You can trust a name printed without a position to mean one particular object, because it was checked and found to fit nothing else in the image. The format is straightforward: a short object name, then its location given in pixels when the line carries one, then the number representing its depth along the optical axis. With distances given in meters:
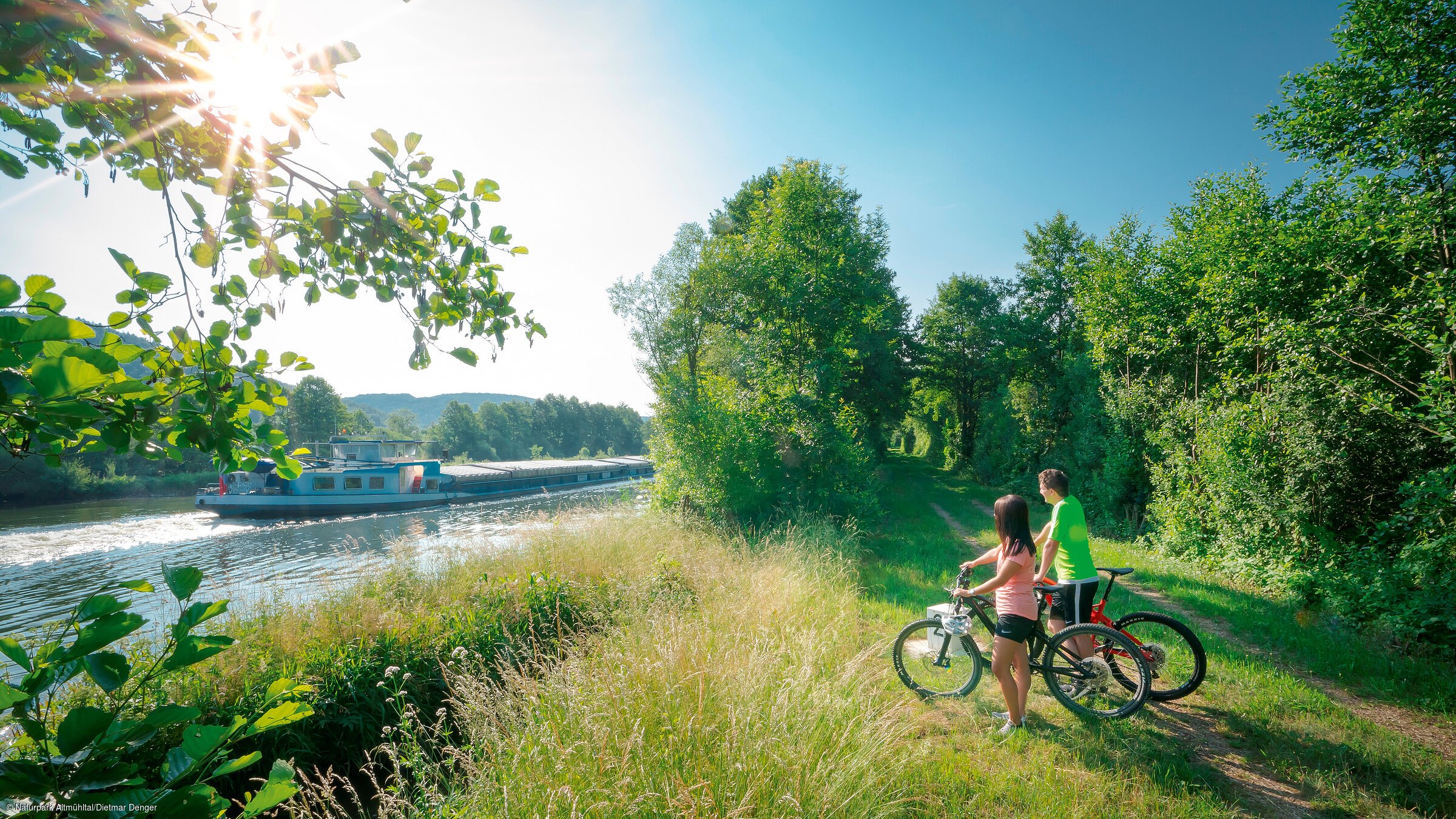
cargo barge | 27.38
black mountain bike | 4.38
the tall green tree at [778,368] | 12.23
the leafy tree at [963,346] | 29.41
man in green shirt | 4.70
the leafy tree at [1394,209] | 6.27
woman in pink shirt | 4.09
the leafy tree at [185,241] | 1.12
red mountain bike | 4.48
